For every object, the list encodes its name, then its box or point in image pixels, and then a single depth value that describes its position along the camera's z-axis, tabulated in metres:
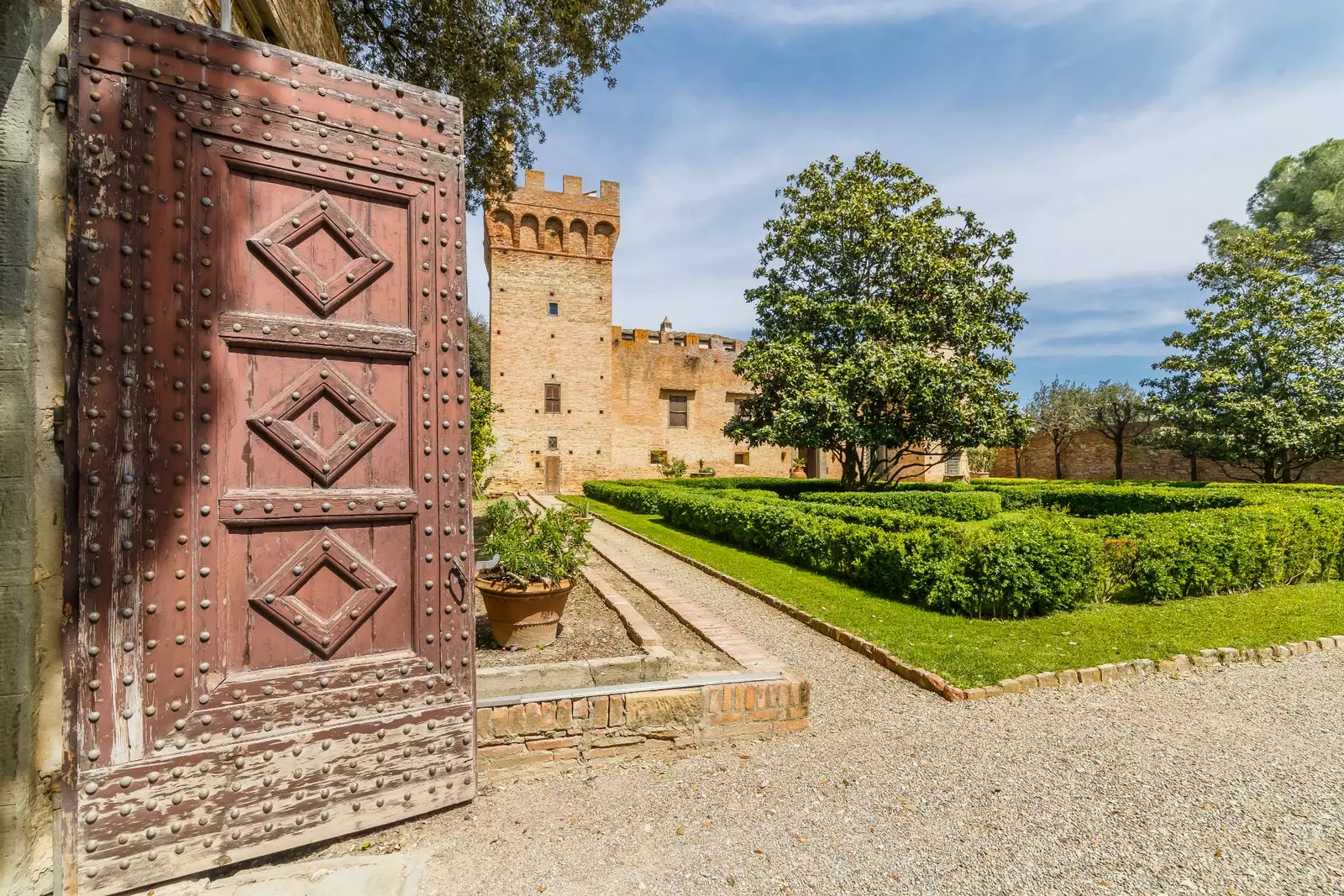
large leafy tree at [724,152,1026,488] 12.66
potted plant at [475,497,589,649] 3.99
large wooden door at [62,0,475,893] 1.99
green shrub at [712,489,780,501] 10.83
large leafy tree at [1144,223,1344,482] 16.36
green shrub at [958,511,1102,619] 5.59
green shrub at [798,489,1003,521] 11.23
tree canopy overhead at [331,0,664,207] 6.75
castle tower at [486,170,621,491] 22.00
